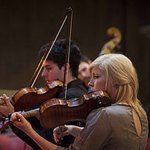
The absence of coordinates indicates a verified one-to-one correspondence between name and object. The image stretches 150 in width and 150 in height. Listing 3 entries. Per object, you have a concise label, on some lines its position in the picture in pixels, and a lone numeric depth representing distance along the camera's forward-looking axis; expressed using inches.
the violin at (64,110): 149.0
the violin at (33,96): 185.5
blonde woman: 136.0
